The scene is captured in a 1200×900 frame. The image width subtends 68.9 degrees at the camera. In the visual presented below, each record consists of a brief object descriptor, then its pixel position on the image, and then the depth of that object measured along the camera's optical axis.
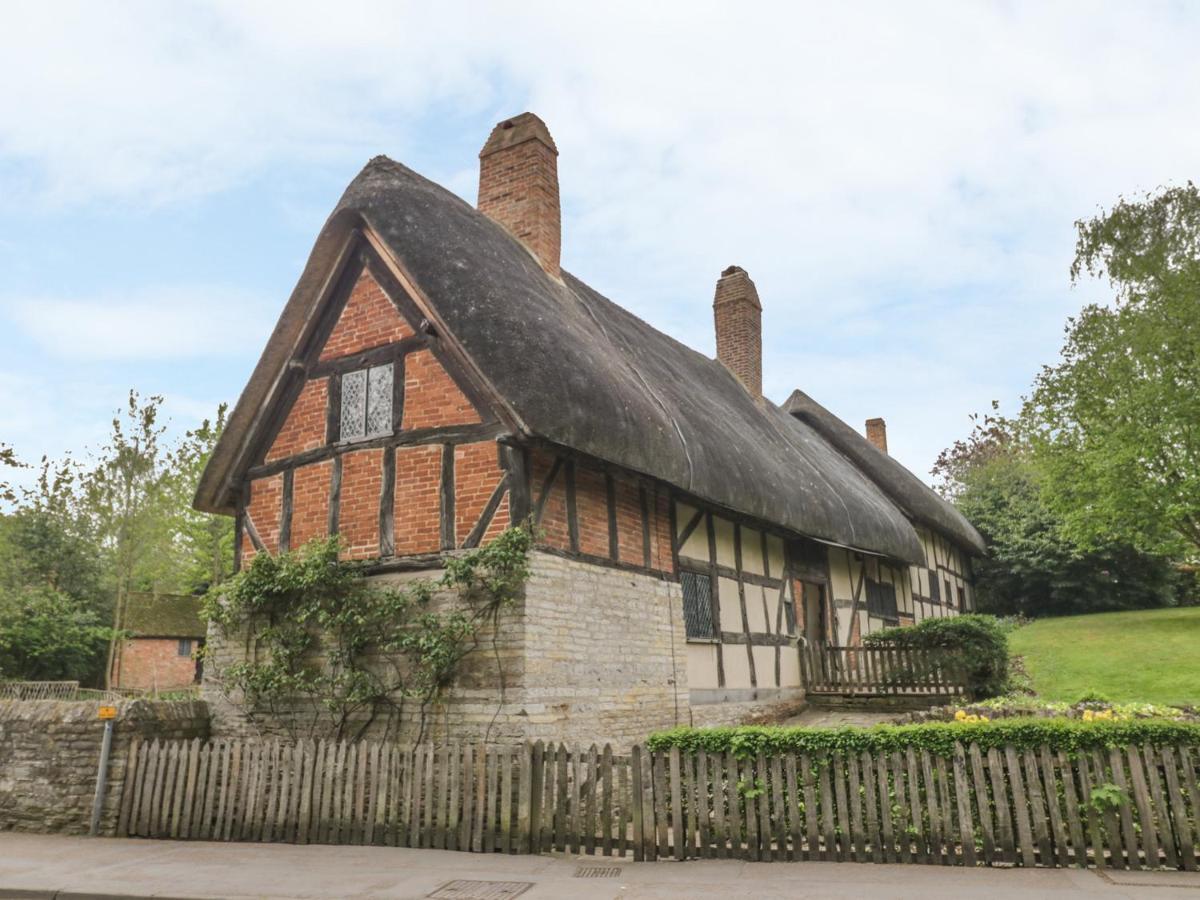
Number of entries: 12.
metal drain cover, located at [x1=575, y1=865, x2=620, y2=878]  6.40
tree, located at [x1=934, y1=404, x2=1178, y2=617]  30.27
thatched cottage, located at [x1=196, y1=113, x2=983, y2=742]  8.92
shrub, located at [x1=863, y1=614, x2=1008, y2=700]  13.99
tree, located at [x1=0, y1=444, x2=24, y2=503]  21.89
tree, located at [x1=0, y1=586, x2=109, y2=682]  26.91
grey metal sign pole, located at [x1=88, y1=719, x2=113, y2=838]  8.50
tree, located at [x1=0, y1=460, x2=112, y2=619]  30.02
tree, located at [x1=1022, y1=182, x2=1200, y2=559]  23.61
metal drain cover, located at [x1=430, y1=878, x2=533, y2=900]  5.83
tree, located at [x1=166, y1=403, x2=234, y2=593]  27.39
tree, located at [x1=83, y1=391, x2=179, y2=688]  27.97
